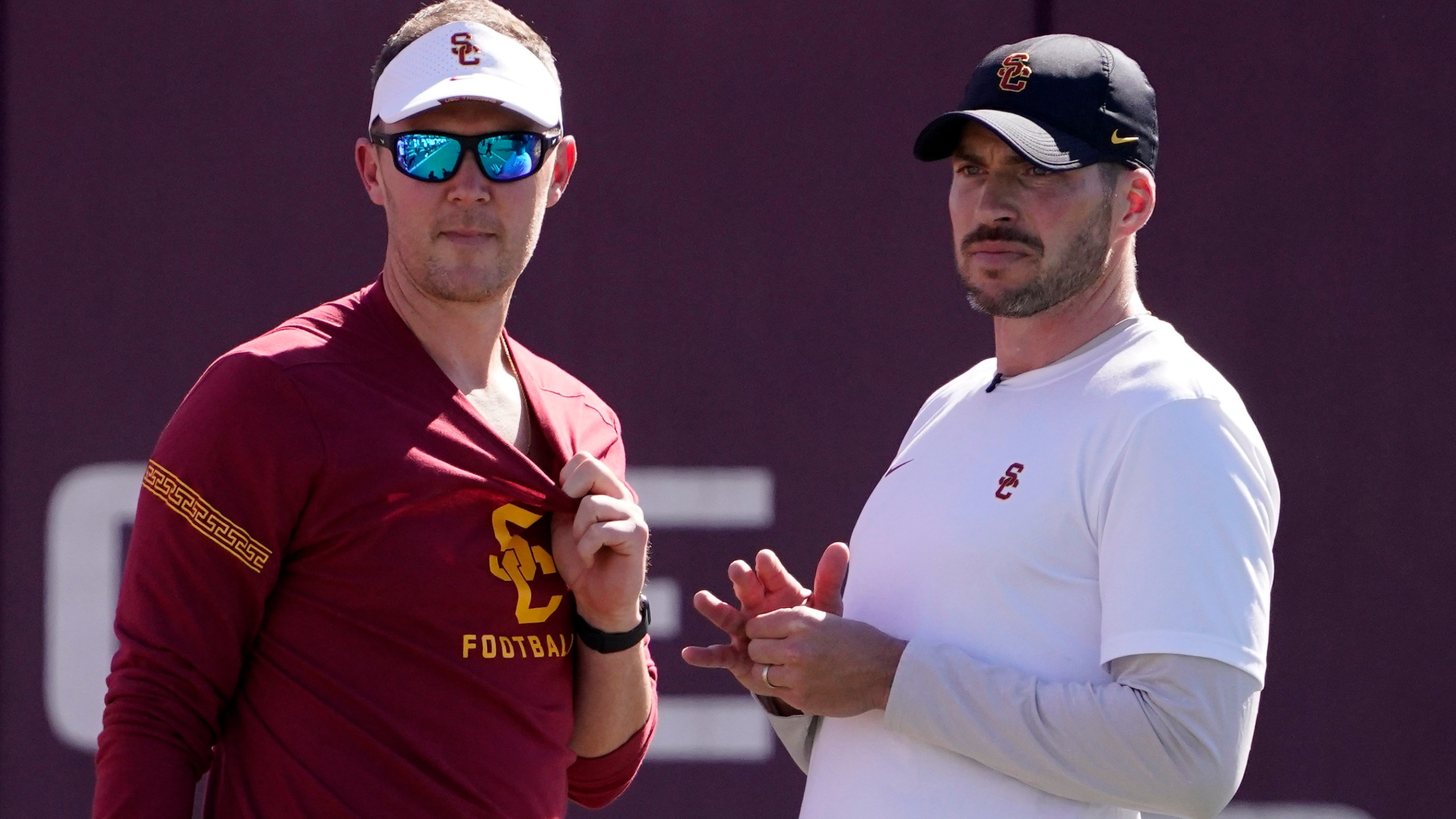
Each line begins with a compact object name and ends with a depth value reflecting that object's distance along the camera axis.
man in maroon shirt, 15.53
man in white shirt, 15.53
